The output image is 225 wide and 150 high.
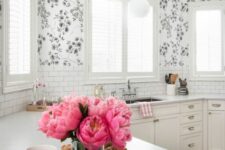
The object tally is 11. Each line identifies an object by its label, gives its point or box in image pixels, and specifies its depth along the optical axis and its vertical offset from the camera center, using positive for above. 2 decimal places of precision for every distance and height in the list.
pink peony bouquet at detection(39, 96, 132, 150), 0.76 -0.14
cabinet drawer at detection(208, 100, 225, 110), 4.07 -0.49
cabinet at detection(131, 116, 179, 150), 3.54 -0.80
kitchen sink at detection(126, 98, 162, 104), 4.01 -0.42
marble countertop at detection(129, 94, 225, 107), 3.78 -0.38
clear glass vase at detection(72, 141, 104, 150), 0.82 -0.23
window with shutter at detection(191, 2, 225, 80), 4.65 +0.57
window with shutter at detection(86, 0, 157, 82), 3.85 +0.47
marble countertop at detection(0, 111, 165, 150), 1.53 -0.42
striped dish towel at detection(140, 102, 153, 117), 3.49 -0.47
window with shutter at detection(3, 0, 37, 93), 2.51 +0.31
